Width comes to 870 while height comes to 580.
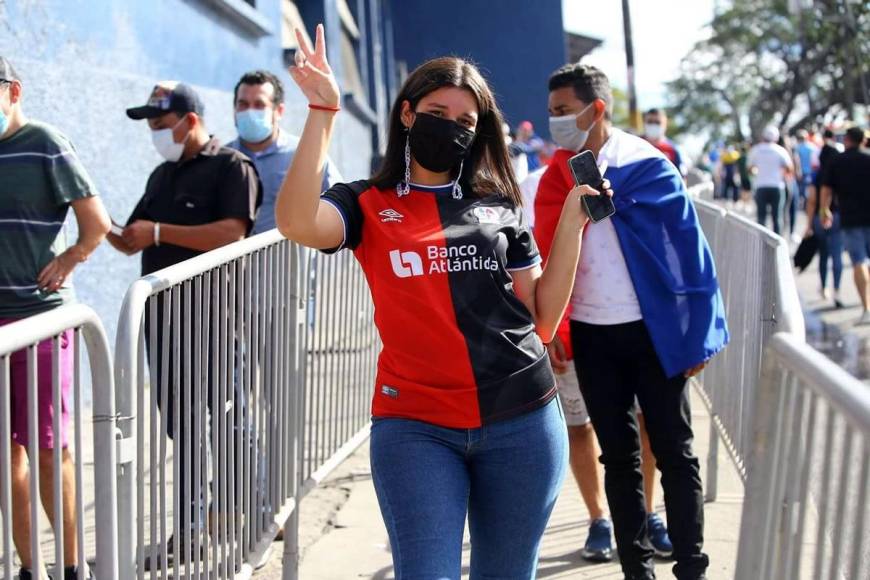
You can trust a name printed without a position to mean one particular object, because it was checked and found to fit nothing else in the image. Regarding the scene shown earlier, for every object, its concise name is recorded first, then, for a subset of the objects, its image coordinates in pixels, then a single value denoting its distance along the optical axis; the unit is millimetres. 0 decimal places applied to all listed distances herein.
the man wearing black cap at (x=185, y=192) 5051
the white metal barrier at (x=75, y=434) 2572
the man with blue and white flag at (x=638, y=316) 4414
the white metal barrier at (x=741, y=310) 4438
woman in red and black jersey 3043
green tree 66938
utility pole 26828
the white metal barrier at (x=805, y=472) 2209
